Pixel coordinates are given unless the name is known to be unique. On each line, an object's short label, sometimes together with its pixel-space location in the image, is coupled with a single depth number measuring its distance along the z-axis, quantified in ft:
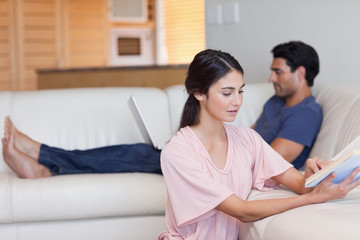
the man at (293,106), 9.26
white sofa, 8.65
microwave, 25.07
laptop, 10.26
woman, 5.97
